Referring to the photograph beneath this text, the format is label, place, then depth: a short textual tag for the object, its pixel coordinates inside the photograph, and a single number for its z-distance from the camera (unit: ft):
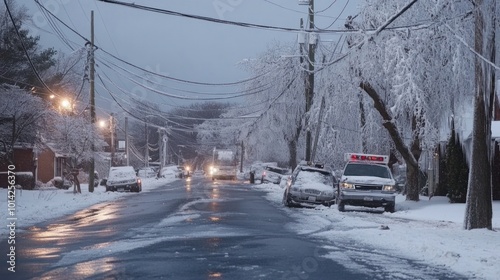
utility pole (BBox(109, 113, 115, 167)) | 213.91
